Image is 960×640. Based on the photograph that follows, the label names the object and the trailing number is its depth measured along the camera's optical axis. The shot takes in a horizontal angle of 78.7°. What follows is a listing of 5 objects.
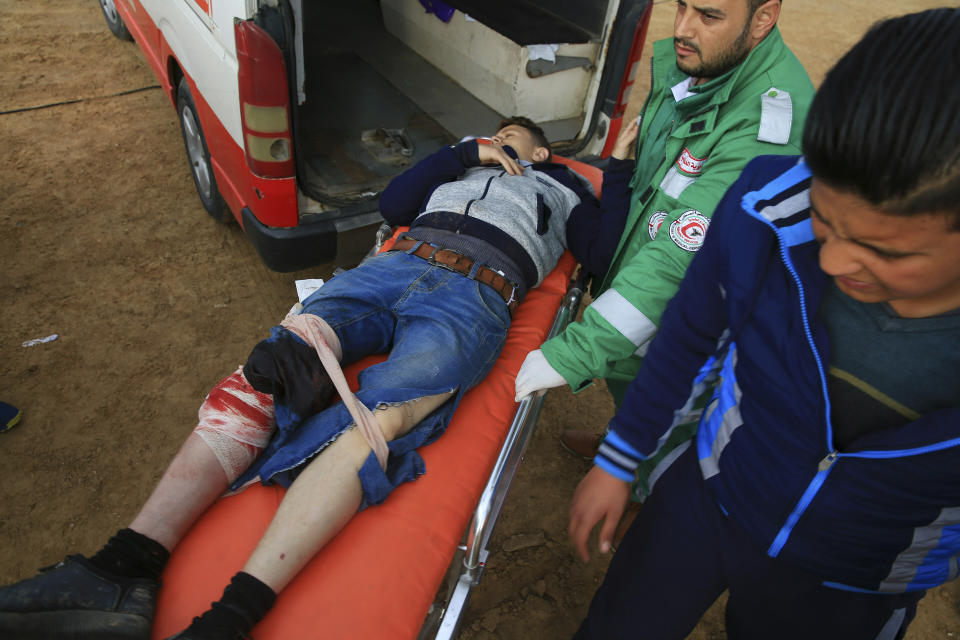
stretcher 1.40
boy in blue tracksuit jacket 0.80
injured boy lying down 1.33
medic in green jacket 1.65
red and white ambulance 2.48
